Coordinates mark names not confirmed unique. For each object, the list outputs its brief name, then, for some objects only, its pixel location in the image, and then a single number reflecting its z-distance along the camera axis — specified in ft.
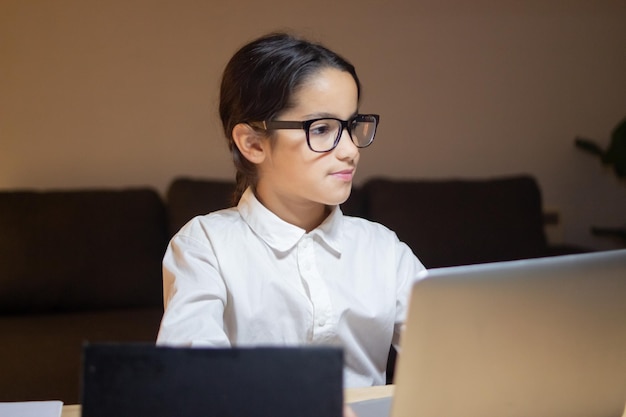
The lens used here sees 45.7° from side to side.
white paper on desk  3.12
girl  3.73
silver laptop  2.41
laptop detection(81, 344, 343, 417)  2.14
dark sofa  8.15
